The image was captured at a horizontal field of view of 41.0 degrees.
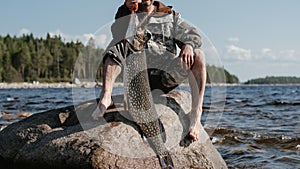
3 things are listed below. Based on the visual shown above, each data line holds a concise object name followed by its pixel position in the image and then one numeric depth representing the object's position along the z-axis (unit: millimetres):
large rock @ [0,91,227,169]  4500
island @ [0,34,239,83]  85500
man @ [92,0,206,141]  4980
